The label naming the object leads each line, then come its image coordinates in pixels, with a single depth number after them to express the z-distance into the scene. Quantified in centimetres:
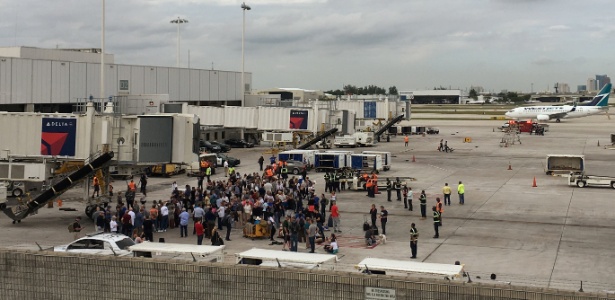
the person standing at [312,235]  2517
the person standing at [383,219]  2853
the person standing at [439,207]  2961
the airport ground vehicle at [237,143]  7375
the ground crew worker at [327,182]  4134
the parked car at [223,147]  6741
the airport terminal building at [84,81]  5191
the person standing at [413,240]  2423
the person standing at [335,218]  2948
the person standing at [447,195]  3616
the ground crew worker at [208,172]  4575
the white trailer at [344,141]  7369
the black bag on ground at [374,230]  2727
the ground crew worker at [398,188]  3870
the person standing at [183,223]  2831
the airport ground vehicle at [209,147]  6500
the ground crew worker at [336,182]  4156
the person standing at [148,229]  2731
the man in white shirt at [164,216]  2970
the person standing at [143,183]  3978
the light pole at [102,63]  4320
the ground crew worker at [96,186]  3640
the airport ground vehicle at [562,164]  5028
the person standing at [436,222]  2819
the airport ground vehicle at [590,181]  4306
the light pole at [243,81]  7976
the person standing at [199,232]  2681
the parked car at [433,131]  10138
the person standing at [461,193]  3712
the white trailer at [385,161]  5305
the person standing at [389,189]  3850
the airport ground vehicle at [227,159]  5461
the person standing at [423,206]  3244
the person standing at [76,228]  2672
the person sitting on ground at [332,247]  2512
